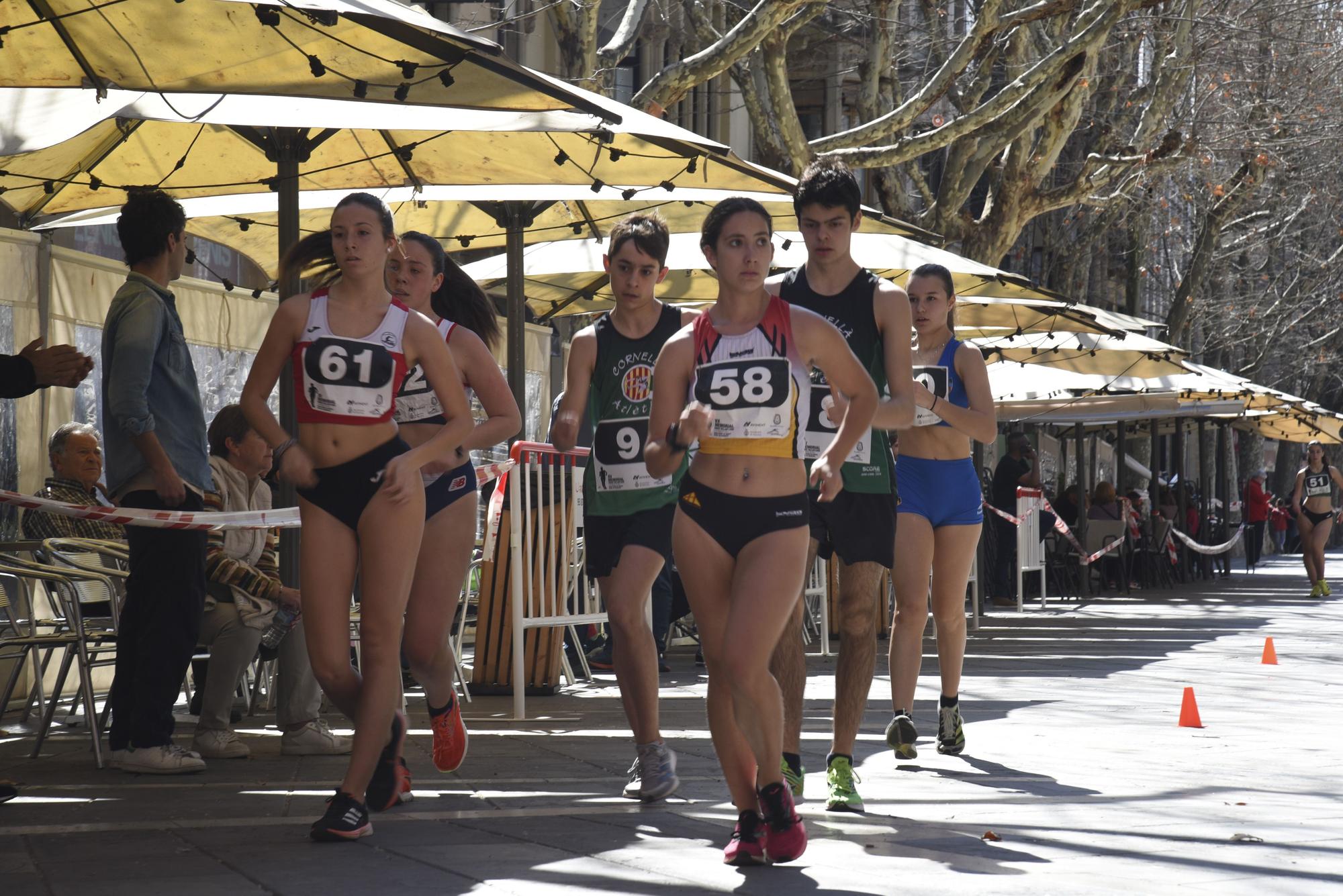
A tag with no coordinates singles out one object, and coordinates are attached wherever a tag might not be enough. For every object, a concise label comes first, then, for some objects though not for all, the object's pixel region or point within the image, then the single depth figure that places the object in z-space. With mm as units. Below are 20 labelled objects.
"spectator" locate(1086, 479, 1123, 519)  52781
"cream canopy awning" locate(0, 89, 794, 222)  18062
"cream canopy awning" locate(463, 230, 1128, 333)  25750
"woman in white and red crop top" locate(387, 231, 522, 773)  12328
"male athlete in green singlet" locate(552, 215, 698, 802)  13109
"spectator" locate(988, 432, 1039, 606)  41437
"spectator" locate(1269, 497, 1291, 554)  93000
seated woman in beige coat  15375
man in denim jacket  13875
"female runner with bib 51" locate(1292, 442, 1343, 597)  49437
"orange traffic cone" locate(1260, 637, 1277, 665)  25922
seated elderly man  17937
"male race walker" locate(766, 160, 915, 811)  12906
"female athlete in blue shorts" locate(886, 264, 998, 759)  15273
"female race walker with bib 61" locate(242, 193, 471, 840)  11219
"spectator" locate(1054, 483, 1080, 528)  55719
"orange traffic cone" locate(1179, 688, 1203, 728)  17828
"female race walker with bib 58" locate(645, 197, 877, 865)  10234
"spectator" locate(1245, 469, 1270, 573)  75000
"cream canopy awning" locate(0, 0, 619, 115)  13523
